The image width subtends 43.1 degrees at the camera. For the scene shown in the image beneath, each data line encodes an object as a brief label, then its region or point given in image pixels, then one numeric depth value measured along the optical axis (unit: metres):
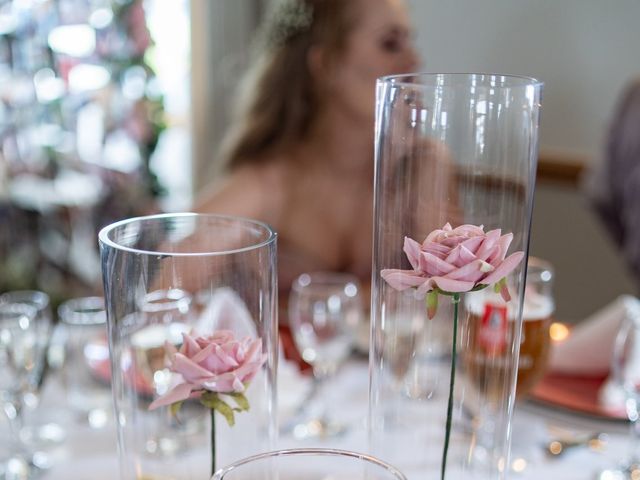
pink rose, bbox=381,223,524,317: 0.50
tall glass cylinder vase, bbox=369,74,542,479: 0.51
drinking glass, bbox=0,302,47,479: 0.88
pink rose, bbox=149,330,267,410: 0.52
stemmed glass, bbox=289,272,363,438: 1.02
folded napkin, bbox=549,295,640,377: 1.11
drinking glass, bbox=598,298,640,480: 0.87
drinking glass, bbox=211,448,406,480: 0.44
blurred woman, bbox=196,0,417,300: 1.76
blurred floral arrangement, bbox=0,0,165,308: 2.87
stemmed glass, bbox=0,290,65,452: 0.91
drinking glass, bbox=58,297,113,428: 1.00
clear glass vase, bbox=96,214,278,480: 0.52
